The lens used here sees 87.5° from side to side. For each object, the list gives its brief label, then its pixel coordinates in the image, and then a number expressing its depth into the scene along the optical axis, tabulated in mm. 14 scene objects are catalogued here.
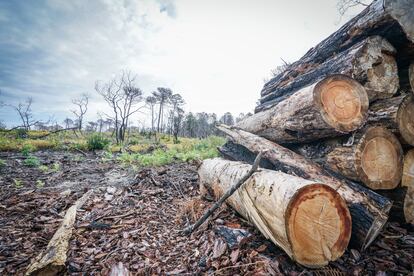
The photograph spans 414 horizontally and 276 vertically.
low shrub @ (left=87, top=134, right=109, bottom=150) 11845
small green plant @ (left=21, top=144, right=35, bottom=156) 9591
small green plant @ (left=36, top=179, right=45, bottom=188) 4916
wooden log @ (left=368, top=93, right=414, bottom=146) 2875
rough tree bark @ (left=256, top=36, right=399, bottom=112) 3068
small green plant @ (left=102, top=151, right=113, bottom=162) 8284
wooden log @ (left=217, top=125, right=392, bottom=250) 2352
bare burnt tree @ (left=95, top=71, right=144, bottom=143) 26500
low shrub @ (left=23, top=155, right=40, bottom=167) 7184
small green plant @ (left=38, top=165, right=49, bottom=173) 6367
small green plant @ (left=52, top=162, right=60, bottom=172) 6435
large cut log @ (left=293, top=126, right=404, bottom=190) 2719
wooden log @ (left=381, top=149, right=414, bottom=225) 2857
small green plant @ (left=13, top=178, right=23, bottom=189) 4835
